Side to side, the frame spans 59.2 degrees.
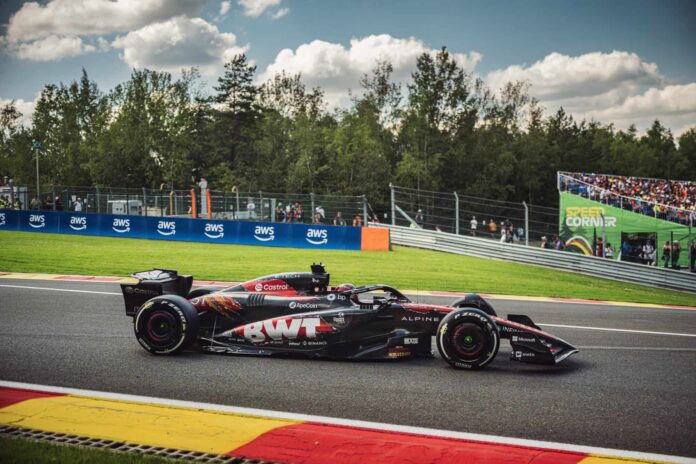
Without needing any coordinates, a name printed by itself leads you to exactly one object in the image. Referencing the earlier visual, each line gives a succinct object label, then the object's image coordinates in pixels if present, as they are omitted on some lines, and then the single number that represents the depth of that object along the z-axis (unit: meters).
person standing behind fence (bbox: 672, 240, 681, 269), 25.45
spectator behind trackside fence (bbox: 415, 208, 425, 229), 27.64
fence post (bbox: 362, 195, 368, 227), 26.80
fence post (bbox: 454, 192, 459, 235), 25.75
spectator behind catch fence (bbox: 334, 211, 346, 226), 27.08
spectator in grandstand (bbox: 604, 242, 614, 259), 27.69
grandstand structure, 27.19
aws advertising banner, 25.33
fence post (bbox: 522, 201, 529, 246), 25.38
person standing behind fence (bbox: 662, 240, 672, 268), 25.04
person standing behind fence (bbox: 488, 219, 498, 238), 26.64
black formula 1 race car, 7.48
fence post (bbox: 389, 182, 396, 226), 27.64
